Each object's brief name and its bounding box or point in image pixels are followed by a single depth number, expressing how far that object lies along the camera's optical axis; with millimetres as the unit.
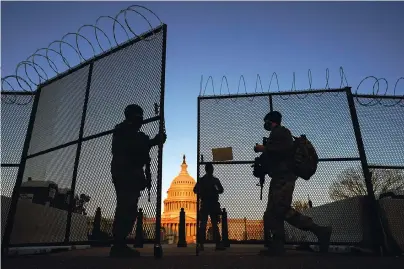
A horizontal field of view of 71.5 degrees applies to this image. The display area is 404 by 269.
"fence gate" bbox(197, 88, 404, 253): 4707
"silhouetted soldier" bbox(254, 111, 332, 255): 3892
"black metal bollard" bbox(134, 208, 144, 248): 3793
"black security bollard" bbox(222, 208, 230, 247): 5636
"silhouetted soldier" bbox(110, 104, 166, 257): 3697
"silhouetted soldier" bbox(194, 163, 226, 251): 5854
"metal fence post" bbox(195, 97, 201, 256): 5166
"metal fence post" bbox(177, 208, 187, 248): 9102
